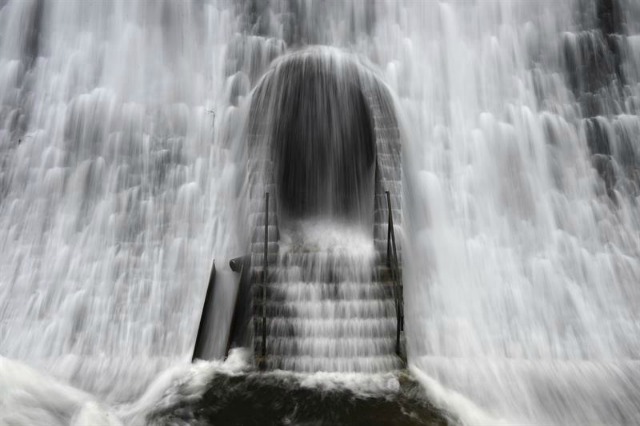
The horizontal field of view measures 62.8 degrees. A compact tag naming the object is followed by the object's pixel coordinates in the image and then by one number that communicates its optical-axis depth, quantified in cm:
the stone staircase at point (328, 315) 670
